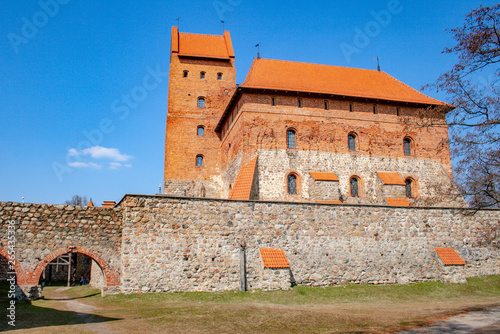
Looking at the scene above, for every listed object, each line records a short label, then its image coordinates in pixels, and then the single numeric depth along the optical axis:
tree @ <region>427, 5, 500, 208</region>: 10.85
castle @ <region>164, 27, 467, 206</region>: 23.97
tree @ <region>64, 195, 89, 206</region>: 69.75
